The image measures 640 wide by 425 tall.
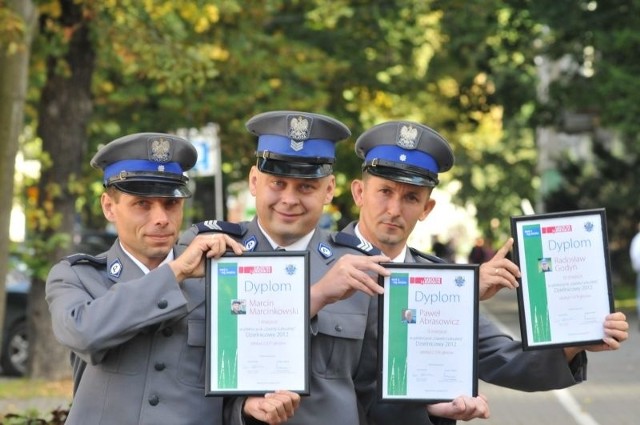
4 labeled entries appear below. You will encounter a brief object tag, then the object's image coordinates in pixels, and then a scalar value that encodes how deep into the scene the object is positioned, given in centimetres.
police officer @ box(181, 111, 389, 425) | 699
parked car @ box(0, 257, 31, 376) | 2801
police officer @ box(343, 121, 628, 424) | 708
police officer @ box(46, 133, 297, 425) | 654
